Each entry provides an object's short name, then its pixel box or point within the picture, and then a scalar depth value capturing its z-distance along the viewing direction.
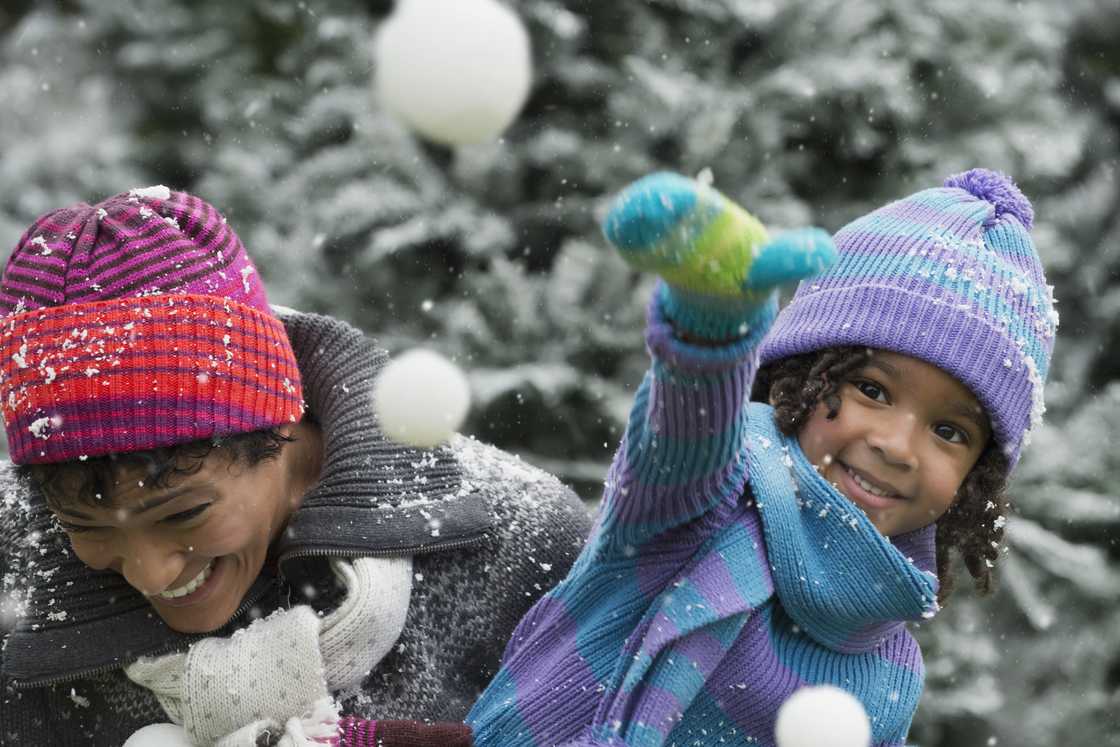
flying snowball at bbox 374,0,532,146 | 3.43
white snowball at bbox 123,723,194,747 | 3.63
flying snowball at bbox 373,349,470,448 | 3.57
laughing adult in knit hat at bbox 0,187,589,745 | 3.56
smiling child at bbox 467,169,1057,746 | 3.50
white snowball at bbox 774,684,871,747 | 3.46
